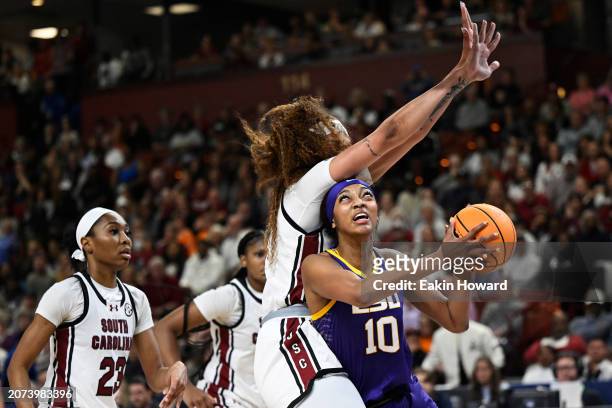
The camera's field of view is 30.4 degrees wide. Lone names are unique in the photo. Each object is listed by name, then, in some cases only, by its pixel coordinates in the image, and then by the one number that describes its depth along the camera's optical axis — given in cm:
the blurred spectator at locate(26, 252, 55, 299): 1611
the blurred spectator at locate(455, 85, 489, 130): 1625
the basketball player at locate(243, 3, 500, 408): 484
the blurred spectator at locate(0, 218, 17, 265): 1866
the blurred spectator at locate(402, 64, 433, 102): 1711
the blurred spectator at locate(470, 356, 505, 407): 1012
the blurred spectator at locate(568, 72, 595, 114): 1533
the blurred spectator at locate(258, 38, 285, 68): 2033
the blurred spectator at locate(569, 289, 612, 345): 1125
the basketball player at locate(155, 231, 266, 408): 703
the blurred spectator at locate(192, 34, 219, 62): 2155
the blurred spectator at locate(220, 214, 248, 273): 1461
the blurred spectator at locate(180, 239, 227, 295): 1438
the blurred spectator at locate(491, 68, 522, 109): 1628
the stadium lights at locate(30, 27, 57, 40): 2570
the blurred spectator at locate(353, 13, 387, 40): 1965
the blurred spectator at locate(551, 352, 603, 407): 980
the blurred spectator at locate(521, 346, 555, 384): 1084
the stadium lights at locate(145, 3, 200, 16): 2548
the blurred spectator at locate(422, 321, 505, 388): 1108
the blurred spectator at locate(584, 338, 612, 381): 1035
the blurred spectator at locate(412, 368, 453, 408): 1008
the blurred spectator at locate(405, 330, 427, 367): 1129
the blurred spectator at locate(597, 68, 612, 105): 1560
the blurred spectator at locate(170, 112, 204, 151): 1962
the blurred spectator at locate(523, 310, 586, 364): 1106
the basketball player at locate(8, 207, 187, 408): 584
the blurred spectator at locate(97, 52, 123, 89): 2236
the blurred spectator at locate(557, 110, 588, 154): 1458
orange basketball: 456
